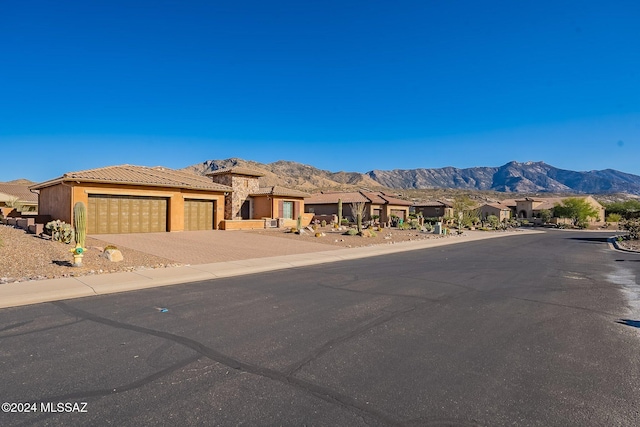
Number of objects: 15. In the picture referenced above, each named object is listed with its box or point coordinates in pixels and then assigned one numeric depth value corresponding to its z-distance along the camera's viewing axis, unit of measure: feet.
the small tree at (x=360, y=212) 101.18
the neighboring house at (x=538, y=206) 246.47
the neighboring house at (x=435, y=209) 216.95
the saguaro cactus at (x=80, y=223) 50.47
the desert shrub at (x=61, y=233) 56.85
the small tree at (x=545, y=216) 243.81
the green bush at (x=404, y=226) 140.67
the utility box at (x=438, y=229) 123.28
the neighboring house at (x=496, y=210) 252.97
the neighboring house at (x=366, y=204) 161.58
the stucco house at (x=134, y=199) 74.28
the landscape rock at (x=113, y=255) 45.85
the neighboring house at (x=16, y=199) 108.08
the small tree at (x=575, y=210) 227.81
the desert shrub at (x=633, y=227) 108.37
